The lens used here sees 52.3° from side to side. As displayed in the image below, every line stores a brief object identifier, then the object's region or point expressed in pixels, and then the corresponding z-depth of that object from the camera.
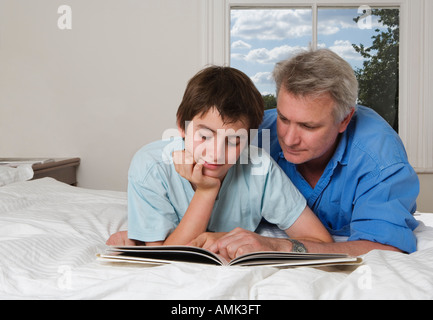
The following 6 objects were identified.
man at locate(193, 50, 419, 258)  1.15
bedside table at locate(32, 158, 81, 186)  2.52
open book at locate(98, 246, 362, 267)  0.81
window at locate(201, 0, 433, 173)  3.12
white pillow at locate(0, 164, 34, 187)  1.99
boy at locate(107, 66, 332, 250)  1.11
